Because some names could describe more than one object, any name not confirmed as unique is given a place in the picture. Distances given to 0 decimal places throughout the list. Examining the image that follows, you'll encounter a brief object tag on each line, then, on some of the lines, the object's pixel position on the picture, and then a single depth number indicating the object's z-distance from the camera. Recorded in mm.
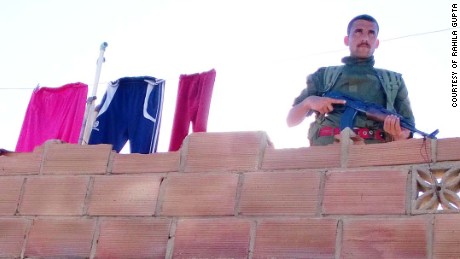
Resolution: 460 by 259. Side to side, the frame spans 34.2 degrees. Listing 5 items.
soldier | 4000
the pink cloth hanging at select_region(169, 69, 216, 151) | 5566
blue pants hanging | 5490
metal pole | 5949
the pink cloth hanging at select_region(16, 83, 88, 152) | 6633
